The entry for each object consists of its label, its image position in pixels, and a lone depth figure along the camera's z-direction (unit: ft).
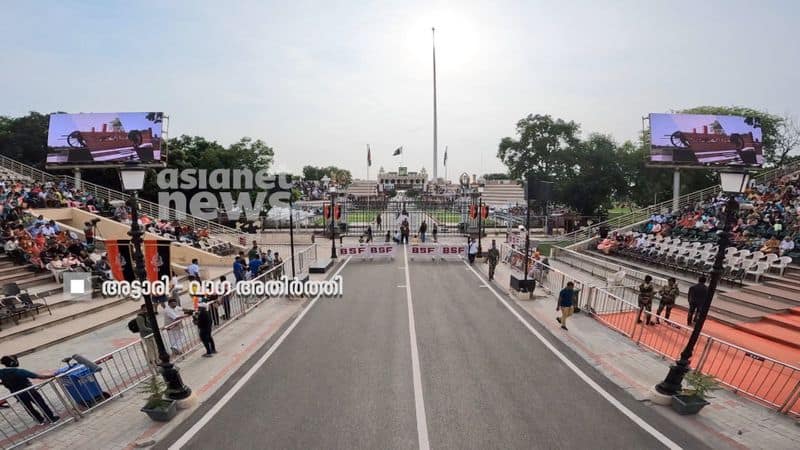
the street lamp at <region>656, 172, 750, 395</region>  23.06
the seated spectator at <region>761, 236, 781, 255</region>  53.52
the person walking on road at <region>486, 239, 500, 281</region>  63.05
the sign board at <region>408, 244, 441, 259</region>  80.78
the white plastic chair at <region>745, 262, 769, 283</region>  49.80
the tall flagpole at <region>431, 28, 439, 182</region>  219.41
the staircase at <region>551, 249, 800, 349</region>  38.37
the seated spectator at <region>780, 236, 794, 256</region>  53.06
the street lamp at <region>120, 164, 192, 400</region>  22.75
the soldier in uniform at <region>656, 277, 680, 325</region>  39.99
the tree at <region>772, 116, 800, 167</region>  142.92
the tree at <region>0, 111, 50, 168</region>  146.20
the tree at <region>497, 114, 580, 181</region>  153.48
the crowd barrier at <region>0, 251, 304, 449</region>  22.05
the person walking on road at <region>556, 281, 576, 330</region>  38.81
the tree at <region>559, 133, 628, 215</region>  134.41
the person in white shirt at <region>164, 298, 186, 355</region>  32.19
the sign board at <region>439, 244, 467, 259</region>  80.33
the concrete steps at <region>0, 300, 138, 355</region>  34.81
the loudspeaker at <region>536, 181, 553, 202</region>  48.08
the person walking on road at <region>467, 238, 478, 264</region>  76.74
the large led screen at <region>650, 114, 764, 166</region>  99.66
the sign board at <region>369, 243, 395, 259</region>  81.20
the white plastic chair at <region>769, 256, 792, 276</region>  49.68
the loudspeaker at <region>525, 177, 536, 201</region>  48.17
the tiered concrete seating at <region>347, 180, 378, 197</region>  325.91
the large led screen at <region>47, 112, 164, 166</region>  102.63
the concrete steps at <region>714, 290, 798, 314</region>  42.04
